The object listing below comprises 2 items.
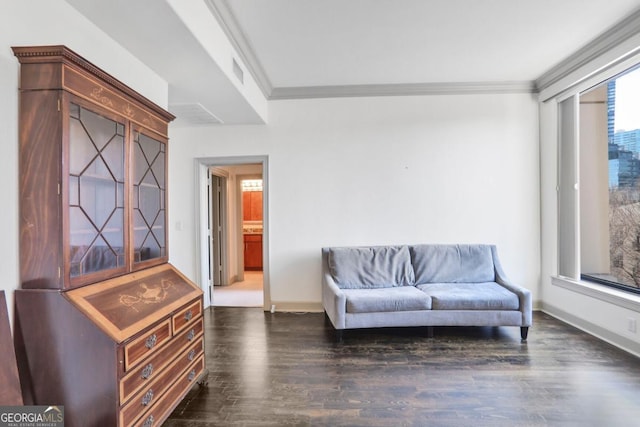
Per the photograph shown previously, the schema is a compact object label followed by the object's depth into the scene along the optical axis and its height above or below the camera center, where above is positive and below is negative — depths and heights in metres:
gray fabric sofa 3.18 -0.86
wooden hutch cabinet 1.46 -0.25
